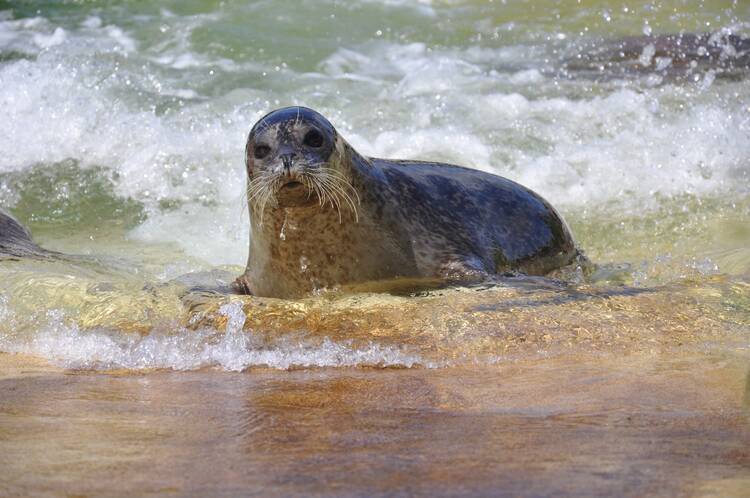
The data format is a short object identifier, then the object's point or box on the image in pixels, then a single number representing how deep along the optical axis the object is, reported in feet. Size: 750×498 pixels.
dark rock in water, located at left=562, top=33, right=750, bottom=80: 65.05
